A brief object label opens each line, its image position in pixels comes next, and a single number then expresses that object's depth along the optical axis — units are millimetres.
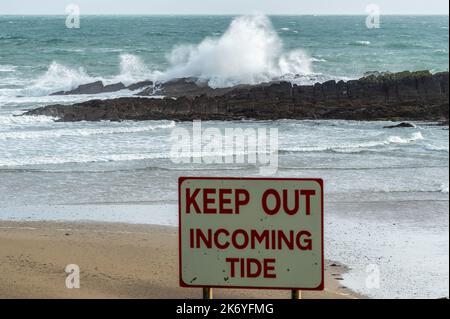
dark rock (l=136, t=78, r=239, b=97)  26906
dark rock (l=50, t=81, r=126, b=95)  28369
